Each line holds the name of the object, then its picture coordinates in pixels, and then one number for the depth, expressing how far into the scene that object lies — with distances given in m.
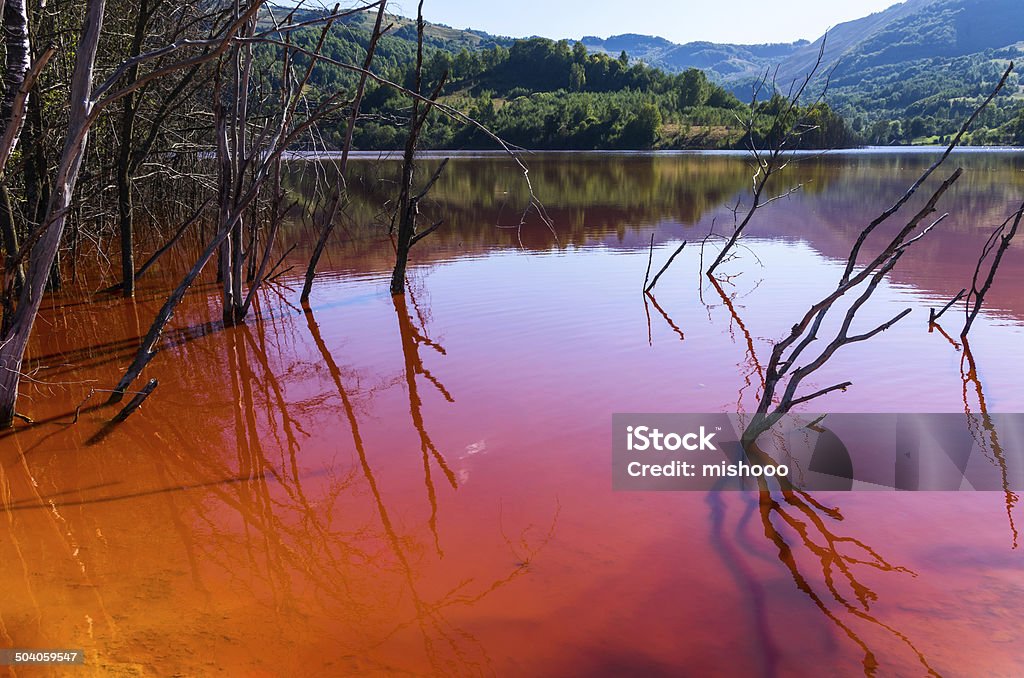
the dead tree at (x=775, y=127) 9.84
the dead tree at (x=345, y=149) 10.02
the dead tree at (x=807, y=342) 5.74
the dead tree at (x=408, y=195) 12.02
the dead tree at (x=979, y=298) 9.42
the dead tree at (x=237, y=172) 7.43
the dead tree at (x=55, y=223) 5.38
